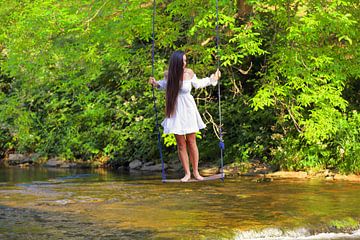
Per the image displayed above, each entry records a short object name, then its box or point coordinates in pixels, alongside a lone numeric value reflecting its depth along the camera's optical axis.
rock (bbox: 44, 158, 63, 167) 20.26
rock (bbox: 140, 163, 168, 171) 17.84
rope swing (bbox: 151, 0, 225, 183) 10.75
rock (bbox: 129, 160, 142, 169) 18.62
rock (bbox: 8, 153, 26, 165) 21.38
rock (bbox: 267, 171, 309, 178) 14.72
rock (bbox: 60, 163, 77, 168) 19.92
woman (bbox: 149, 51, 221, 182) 10.99
